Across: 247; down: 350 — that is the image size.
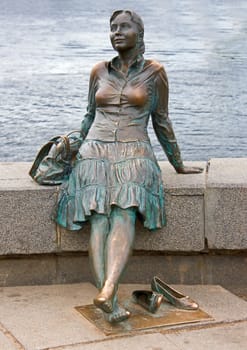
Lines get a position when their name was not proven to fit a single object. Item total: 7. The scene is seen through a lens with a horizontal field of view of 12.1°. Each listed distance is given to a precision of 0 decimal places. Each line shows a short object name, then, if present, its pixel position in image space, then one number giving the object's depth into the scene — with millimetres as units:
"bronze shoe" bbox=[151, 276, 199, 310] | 7164
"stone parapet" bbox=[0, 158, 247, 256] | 7547
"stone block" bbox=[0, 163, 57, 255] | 7531
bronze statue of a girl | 7156
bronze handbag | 7633
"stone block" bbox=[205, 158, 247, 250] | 7555
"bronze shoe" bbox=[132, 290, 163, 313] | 7004
